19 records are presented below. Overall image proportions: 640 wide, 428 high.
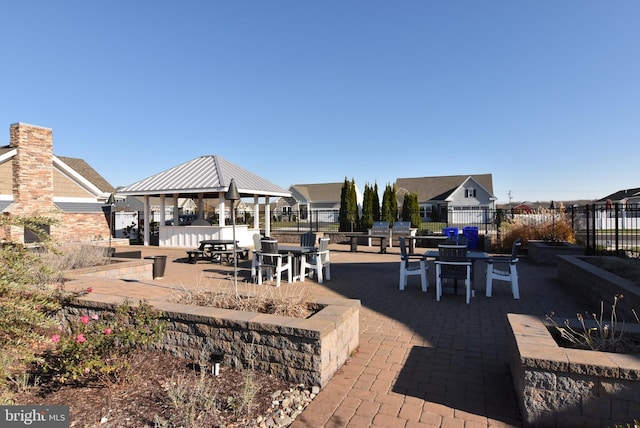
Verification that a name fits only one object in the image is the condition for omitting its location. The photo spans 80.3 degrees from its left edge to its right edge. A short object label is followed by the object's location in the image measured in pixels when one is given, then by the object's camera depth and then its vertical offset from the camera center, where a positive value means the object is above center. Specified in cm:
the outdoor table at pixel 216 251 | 1187 -101
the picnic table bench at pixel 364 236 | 1498 -114
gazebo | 1612 +131
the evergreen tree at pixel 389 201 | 2544 +106
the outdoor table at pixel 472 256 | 735 -82
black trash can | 870 -107
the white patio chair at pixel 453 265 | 668 -91
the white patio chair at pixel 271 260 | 804 -91
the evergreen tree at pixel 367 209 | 2305 +48
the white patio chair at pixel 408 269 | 757 -110
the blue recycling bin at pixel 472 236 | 1509 -84
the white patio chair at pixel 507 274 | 699 -113
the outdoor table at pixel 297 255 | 878 -87
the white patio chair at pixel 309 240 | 1073 -64
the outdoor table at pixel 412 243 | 1379 -100
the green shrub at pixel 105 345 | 330 -116
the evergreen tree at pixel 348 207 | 2239 +67
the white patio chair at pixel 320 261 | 873 -105
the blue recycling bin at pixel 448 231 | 1636 -68
